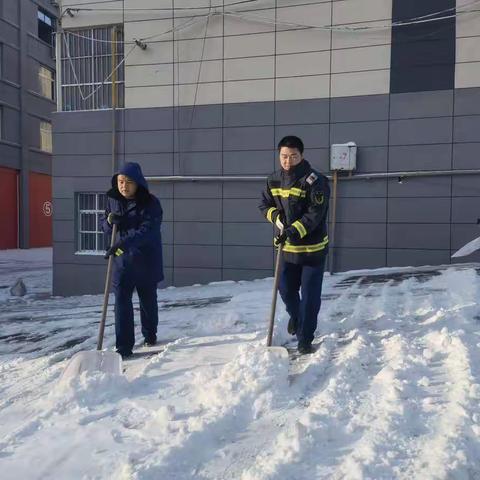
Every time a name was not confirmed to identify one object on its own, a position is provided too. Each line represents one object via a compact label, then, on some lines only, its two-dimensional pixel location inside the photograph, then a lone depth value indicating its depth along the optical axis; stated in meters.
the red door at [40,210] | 26.17
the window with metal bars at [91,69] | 11.47
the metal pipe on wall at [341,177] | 9.63
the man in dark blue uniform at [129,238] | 4.43
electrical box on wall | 9.91
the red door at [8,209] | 24.34
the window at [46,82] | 26.39
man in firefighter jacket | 4.10
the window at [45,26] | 26.48
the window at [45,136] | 26.55
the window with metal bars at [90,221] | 11.72
